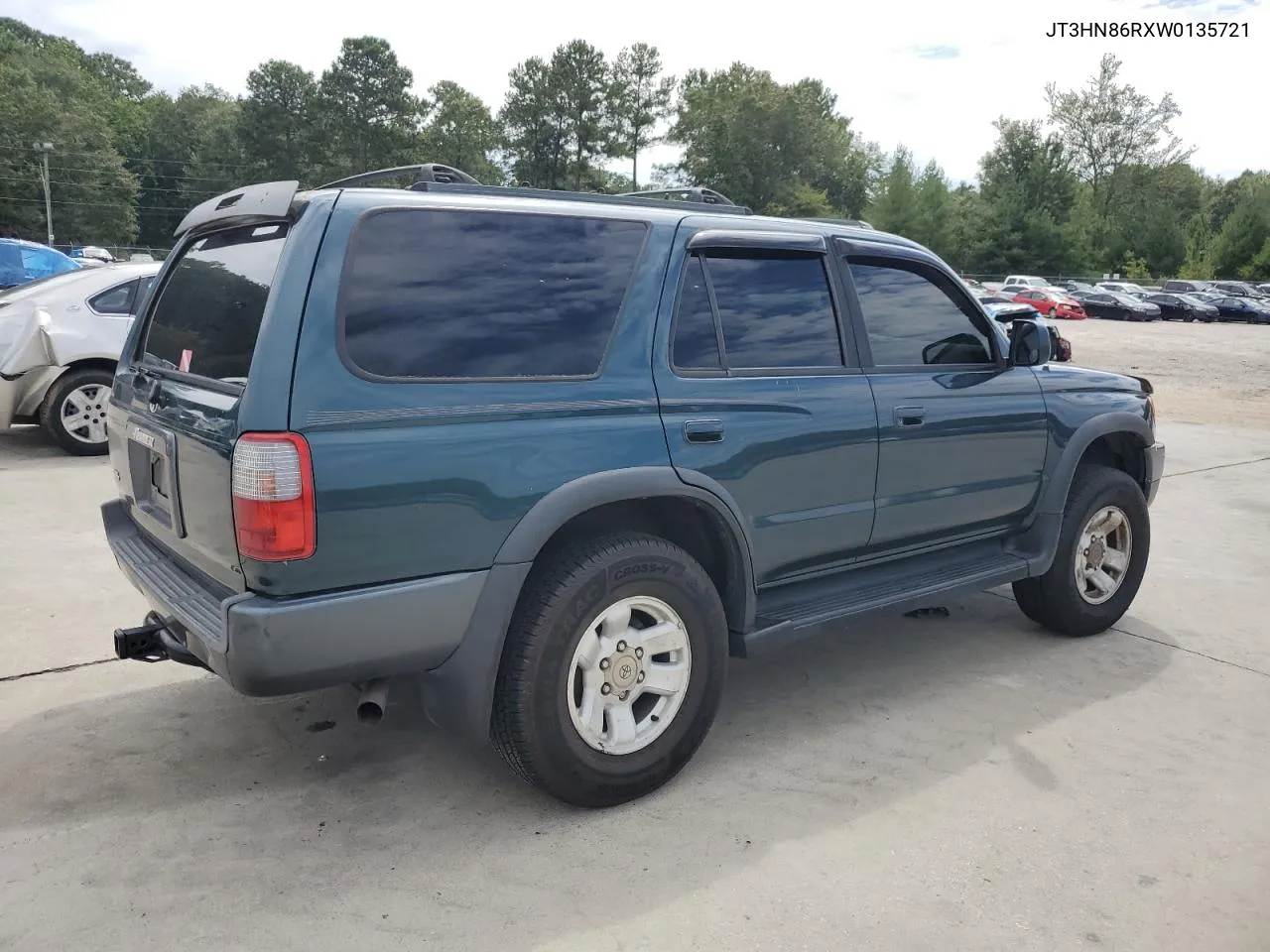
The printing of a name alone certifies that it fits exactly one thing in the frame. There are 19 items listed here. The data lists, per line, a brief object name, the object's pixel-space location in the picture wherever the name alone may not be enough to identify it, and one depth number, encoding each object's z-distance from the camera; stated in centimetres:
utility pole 5411
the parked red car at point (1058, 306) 4184
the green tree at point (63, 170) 6300
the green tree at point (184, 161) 8412
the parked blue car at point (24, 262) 1433
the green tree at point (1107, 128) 7725
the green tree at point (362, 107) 7781
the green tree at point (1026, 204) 6375
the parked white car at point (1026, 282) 4835
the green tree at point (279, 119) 7869
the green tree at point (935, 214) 7031
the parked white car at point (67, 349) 817
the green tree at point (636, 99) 8319
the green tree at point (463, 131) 8306
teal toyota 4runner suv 257
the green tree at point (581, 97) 8119
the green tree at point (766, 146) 8194
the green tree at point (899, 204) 7138
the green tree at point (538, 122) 8188
